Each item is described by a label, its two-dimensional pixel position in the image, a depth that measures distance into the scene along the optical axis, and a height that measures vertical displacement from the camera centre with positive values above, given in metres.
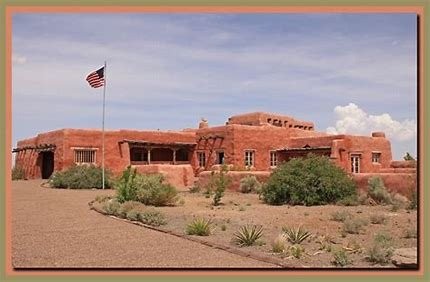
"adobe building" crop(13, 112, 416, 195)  28.23 -0.15
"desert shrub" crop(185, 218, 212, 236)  10.89 -1.67
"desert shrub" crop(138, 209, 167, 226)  12.55 -1.70
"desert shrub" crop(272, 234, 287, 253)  9.17 -1.70
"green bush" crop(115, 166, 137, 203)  17.14 -1.34
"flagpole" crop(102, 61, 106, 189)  20.34 +0.09
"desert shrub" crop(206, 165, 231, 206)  20.84 -1.45
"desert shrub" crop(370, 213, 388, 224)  13.30 -1.80
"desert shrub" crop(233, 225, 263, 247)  9.87 -1.68
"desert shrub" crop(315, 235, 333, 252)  9.65 -1.83
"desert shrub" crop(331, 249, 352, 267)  8.32 -1.77
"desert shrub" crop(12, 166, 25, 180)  31.92 -1.64
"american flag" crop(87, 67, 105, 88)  18.81 +2.48
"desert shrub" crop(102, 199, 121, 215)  14.55 -1.72
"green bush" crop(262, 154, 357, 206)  17.91 -1.26
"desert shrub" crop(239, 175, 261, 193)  23.00 -1.60
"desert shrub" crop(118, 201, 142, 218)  14.05 -1.66
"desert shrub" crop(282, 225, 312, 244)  10.23 -1.71
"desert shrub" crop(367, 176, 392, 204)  17.50 -1.46
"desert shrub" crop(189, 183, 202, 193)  24.03 -1.90
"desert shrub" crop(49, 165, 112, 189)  25.47 -1.52
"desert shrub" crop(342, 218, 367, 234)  11.84 -1.78
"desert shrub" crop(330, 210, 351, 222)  13.65 -1.77
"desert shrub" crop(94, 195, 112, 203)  18.29 -1.82
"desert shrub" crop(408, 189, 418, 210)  16.12 -1.69
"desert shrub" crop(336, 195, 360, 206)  17.56 -1.78
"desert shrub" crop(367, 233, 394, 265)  8.50 -1.71
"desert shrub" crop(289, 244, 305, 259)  8.86 -1.76
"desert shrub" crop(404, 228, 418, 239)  11.19 -1.82
